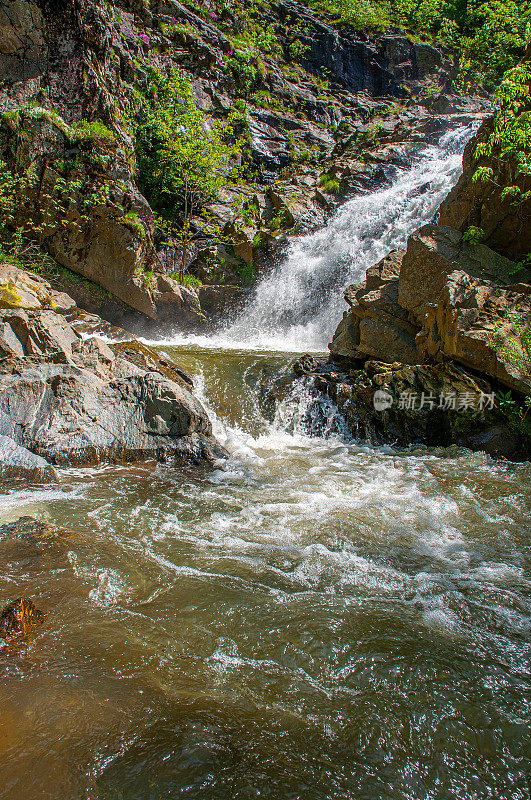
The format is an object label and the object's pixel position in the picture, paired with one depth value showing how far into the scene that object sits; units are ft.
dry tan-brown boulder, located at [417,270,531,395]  21.48
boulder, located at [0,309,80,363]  19.72
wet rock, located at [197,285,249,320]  51.03
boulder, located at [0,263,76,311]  24.81
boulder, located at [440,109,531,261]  25.73
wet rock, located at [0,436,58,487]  16.17
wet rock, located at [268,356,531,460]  22.45
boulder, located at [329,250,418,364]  29.19
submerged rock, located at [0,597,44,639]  7.64
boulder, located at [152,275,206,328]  45.09
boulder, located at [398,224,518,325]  26.02
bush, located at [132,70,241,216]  49.24
